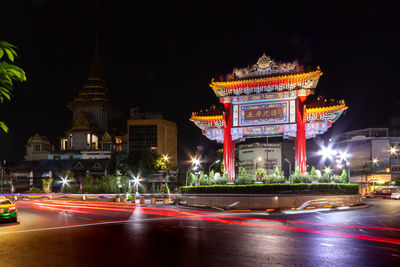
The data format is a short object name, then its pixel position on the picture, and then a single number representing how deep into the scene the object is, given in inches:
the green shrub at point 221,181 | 1138.0
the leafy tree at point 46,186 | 2438.9
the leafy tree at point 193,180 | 1220.5
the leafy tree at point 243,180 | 1098.7
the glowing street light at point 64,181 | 2694.4
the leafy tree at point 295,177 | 1058.7
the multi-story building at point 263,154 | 3599.9
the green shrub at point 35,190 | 2543.1
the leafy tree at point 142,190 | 2133.9
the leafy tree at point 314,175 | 1066.7
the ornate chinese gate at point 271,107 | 1148.5
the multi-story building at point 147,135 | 3270.2
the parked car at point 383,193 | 1886.4
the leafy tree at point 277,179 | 1080.2
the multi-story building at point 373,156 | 2847.0
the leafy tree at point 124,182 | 2249.1
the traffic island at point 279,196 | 1006.4
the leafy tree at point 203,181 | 1157.7
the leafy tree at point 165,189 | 2010.3
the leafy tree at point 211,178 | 1146.7
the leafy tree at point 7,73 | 222.2
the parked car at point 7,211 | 692.1
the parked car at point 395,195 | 1744.8
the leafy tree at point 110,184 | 2123.2
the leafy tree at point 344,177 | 1130.7
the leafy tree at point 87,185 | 2184.2
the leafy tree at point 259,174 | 1151.6
